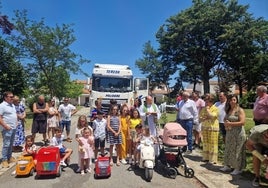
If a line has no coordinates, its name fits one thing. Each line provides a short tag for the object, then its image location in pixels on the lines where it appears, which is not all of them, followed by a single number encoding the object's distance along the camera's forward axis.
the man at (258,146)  3.73
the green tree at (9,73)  14.57
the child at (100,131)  5.22
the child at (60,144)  4.78
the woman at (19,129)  6.02
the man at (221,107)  5.75
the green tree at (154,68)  26.97
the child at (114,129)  5.11
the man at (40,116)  6.51
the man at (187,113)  5.75
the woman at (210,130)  5.10
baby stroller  4.40
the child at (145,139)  4.59
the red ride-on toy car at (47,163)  4.26
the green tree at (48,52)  17.55
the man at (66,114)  7.51
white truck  10.81
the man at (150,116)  5.37
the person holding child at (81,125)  4.85
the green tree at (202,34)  22.59
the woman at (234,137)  4.44
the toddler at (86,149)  4.56
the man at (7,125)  4.78
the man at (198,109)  6.50
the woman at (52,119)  6.98
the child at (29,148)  4.61
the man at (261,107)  4.45
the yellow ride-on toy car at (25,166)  4.30
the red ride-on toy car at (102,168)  4.30
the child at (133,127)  5.11
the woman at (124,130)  5.28
